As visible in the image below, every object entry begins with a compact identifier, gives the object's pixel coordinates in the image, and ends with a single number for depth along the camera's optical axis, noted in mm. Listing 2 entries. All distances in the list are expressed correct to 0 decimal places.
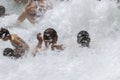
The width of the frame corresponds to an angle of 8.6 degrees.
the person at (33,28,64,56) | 10186
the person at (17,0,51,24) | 11742
